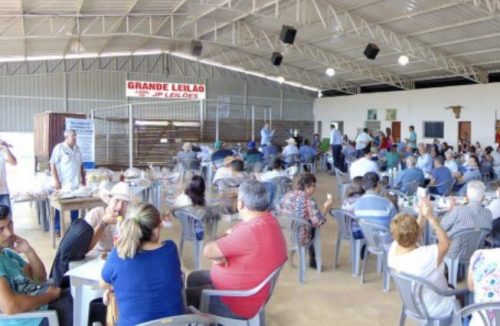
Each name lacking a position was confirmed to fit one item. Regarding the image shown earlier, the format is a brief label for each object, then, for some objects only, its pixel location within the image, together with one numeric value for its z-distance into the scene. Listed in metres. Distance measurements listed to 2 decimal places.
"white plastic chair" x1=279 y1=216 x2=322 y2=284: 4.20
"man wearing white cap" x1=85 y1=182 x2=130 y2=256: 2.97
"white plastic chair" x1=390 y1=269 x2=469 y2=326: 2.54
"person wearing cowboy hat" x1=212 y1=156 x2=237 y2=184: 6.45
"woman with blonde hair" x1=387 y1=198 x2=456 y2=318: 2.60
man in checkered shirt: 3.60
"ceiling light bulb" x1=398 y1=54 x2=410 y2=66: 11.30
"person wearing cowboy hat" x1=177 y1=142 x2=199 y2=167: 9.71
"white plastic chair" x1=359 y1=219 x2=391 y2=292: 3.92
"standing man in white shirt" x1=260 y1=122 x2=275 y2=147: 13.20
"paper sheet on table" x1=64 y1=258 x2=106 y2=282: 2.40
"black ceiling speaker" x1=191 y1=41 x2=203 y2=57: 14.84
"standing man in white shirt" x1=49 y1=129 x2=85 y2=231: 5.54
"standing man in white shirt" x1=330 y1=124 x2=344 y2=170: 12.61
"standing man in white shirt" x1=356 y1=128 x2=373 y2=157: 12.15
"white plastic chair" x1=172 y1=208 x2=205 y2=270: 4.34
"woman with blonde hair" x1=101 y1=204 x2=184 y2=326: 2.02
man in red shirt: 2.47
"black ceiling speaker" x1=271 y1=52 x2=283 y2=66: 13.68
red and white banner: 16.47
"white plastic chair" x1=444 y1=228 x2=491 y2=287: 3.56
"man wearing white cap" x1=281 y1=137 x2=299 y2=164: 11.56
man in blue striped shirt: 4.15
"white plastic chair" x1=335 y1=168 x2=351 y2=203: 7.19
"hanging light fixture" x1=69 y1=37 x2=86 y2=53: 14.13
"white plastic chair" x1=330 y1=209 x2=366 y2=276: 4.40
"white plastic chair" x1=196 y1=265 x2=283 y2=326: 2.49
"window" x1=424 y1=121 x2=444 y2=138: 16.39
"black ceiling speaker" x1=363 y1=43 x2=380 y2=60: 11.46
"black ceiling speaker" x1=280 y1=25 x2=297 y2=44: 10.72
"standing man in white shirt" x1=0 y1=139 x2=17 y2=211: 4.74
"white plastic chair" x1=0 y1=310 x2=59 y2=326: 2.18
